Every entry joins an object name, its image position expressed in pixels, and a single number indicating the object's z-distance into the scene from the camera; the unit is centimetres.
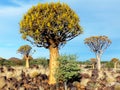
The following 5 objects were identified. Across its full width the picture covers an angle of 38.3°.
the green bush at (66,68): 1006
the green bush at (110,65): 2874
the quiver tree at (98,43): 2358
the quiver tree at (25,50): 2589
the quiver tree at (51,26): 1054
